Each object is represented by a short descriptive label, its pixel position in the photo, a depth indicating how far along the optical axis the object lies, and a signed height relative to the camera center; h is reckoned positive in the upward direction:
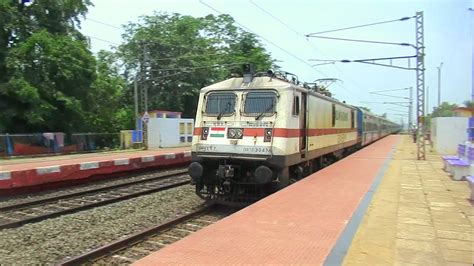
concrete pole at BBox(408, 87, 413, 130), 60.56 +2.47
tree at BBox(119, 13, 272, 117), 43.88 +6.58
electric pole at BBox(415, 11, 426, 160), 21.97 +2.26
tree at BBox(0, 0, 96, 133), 29.47 +3.68
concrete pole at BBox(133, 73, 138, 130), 36.14 +1.87
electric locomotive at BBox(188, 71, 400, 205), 10.41 -0.23
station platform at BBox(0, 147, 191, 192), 13.63 -1.47
